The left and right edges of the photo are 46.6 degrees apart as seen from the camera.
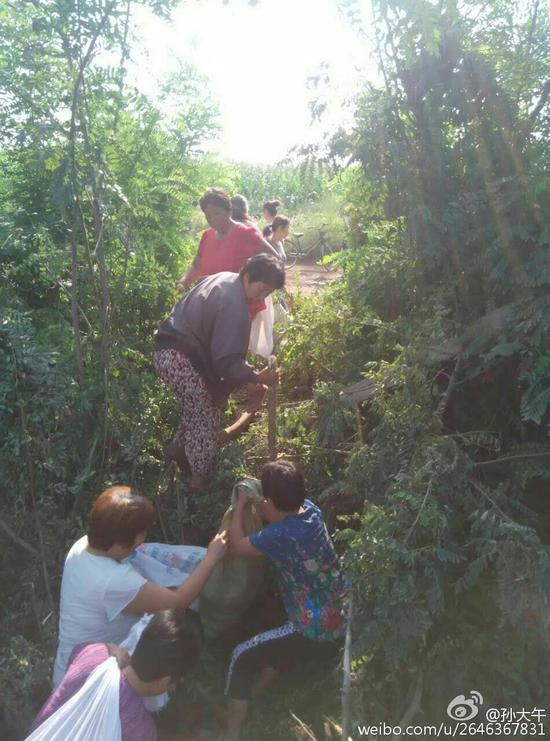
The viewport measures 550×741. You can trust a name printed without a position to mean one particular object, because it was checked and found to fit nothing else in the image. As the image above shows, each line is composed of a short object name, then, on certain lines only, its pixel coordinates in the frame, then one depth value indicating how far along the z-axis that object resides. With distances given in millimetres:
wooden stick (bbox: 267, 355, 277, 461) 3344
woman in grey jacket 3102
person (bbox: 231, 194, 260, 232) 5332
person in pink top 1989
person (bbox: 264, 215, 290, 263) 7072
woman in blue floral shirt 2473
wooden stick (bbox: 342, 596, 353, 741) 2014
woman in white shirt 2350
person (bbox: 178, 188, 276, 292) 4293
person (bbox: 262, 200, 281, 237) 7922
